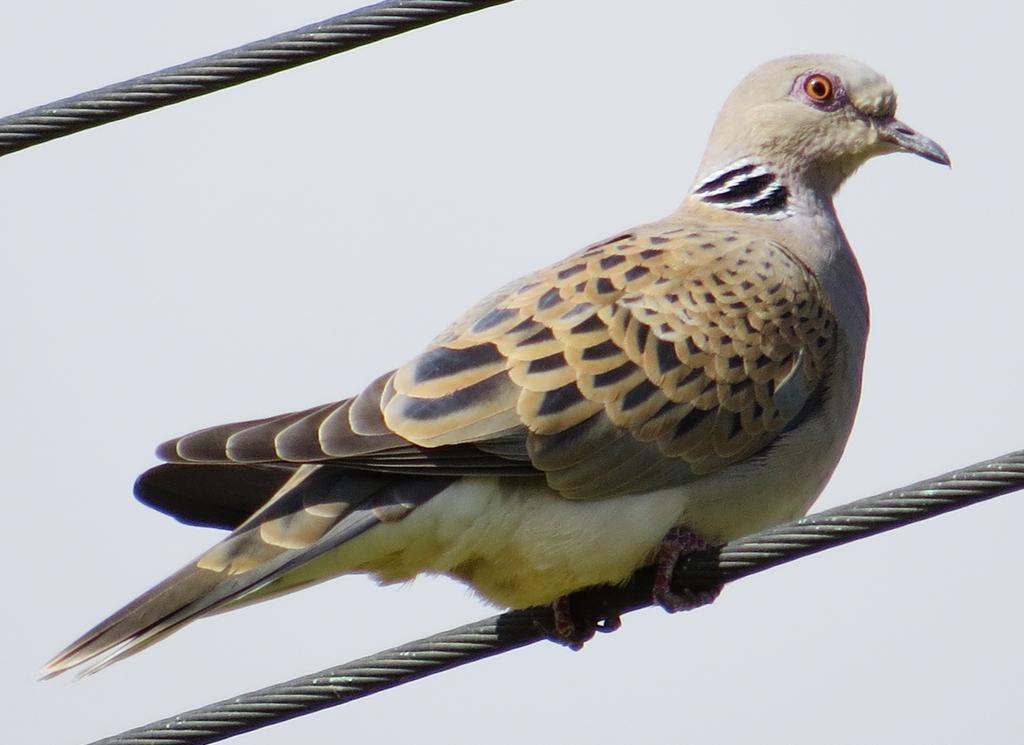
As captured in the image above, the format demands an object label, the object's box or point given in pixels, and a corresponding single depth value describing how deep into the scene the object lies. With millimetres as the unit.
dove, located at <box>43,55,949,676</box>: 9383
